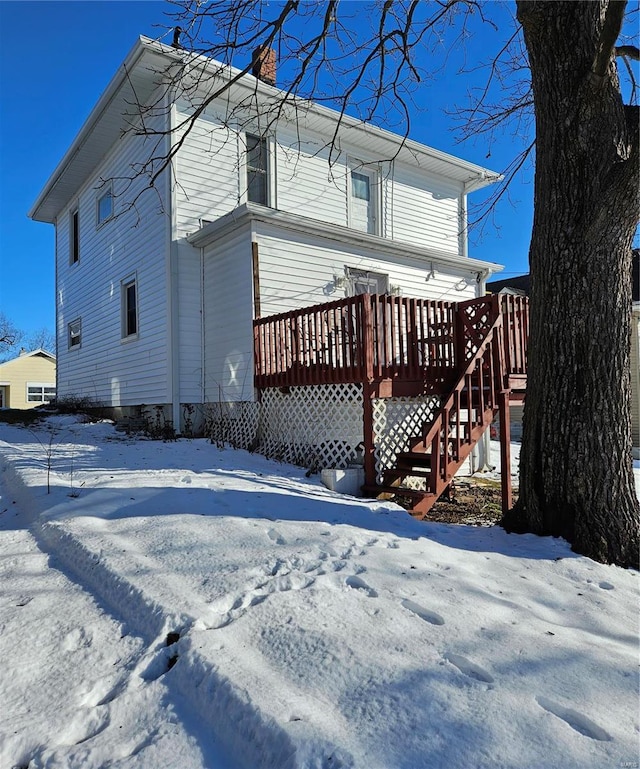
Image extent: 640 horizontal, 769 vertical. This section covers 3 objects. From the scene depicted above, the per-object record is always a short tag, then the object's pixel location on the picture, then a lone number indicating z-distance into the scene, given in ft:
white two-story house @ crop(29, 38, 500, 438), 31.07
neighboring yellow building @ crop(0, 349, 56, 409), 107.76
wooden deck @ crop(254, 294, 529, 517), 20.30
